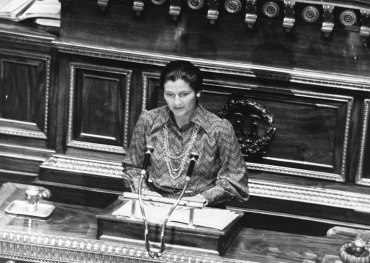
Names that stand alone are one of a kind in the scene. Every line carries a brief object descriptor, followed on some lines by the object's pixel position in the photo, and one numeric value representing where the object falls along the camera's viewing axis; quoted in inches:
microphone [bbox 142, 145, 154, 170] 339.9
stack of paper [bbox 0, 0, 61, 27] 481.4
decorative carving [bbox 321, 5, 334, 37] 425.1
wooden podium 330.3
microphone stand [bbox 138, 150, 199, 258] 326.0
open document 335.9
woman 367.6
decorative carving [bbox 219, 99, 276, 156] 443.5
